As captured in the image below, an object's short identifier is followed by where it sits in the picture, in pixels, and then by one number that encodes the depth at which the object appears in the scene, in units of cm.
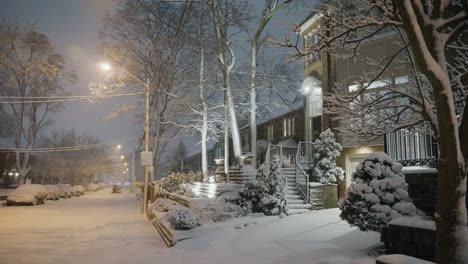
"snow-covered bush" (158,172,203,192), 2745
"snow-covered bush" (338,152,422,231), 847
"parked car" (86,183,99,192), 6762
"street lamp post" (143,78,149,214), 2240
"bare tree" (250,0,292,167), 2289
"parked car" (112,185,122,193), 5995
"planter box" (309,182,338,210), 1706
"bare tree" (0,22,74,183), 1543
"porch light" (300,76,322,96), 2261
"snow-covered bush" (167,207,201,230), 1286
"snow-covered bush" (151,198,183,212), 1833
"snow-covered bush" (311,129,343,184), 1847
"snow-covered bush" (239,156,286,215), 1528
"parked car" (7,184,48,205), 2720
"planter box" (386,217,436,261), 688
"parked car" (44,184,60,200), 3453
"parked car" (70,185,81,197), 4634
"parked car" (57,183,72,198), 4132
